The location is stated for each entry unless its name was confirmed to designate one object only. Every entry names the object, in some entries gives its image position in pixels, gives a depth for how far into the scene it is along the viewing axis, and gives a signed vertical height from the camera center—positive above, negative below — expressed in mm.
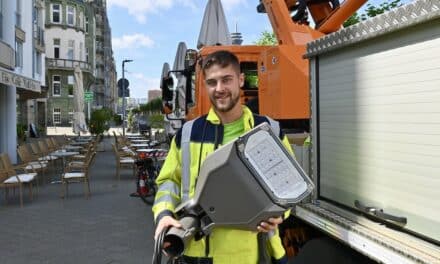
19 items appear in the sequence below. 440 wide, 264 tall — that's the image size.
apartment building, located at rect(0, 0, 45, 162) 15234 +2157
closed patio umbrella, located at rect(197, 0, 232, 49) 9922 +1757
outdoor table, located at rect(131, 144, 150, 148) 16656 -852
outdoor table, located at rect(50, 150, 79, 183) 13648 -909
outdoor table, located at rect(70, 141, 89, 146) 18425 -845
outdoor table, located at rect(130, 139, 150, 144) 19953 -849
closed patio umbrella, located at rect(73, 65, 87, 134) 24984 +953
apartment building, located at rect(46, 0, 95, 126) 65250 +8917
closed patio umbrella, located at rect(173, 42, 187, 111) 8812 +522
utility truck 5594 +662
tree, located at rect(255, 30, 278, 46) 28753 +4800
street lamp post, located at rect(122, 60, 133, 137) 25047 +1669
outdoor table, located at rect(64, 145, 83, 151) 16188 -890
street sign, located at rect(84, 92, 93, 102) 30234 +1442
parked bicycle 9719 -1055
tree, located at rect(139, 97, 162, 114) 66875 +1866
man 2184 -167
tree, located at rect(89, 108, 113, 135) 23750 -92
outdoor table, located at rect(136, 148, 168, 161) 10462 -728
